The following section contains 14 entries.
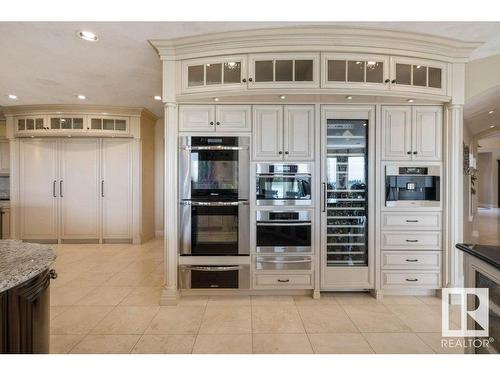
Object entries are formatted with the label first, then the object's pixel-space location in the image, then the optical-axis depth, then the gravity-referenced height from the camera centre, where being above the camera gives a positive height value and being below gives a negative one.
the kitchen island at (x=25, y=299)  1.13 -0.53
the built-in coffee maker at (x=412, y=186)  2.87 +0.00
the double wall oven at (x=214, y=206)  2.79 -0.22
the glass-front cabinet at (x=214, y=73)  2.62 +1.12
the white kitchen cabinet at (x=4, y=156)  5.30 +0.57
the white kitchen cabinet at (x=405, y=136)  2.86 +0.53
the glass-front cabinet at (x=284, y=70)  2.60 +1.13
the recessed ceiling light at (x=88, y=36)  2.52 +1.43
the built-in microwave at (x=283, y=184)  2.84 +0.02
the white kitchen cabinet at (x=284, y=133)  2.83 +0.56
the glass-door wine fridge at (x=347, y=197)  2.87 -0.12
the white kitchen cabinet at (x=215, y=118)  2.79 +0.71
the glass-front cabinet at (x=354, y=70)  2.60 +1.13
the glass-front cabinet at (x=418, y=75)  2.65 +1.13
